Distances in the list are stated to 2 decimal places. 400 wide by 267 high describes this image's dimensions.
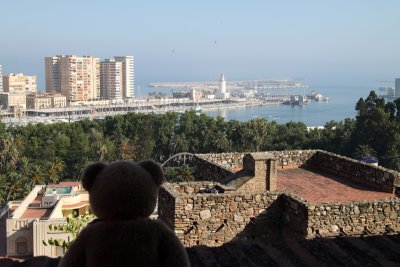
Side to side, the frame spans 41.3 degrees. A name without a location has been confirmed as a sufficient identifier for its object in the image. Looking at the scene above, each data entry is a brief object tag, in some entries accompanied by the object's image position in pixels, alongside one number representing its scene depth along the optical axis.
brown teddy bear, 2.52
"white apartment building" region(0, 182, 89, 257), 26.89
